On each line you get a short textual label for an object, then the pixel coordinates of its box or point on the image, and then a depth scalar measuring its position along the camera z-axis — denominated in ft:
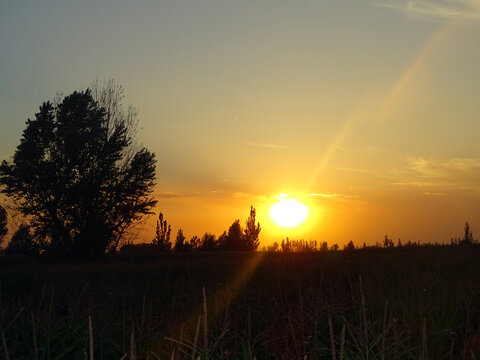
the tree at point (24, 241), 114.42
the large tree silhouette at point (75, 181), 111.34
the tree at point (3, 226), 211.57
